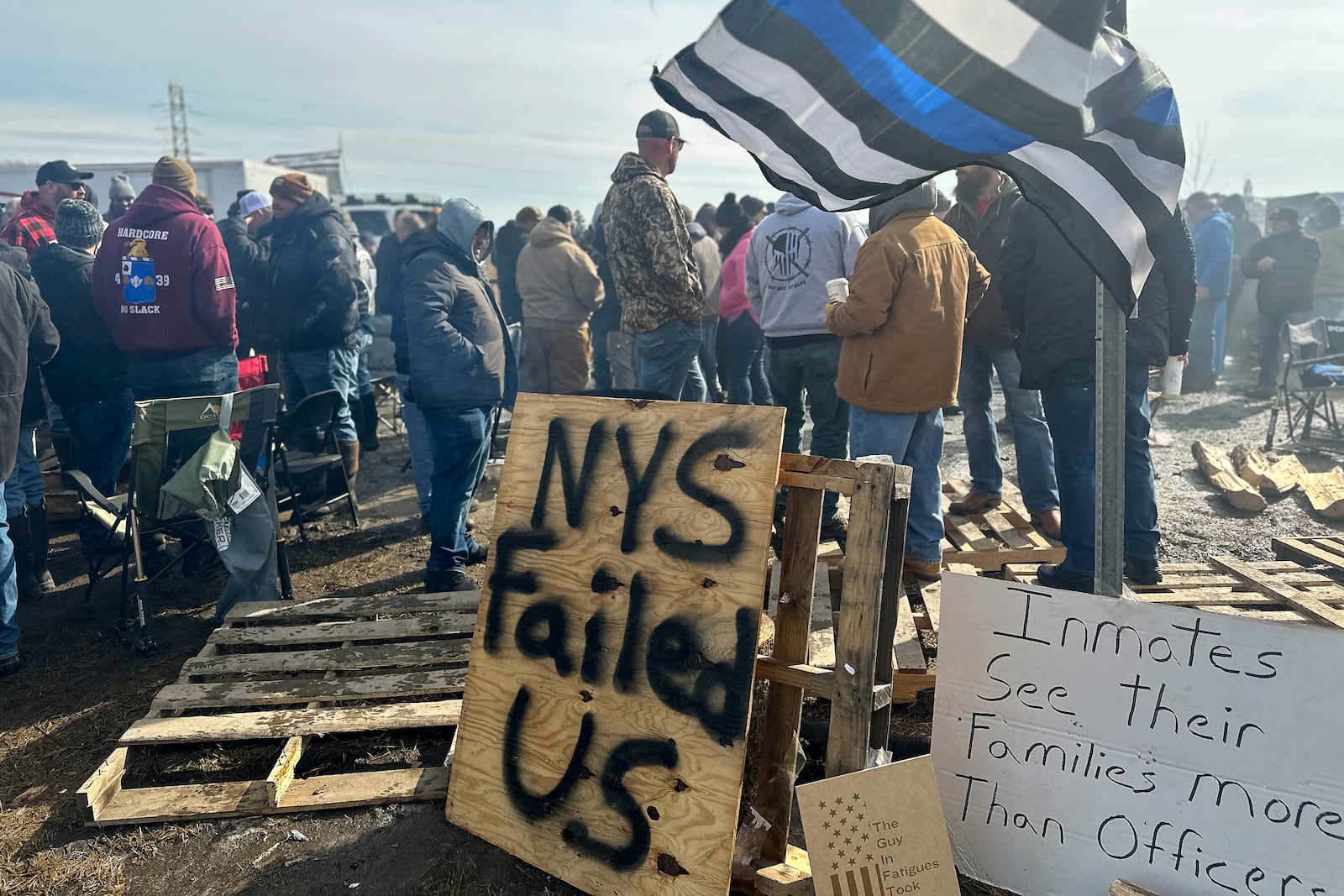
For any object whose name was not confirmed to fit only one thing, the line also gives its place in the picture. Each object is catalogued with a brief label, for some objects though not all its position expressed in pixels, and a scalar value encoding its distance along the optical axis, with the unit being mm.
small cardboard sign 2018
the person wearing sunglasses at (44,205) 6762
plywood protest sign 2117
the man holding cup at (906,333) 3514
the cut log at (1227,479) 5488
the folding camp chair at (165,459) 3852
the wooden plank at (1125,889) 2014
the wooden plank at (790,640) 2320
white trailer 17953
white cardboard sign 1949
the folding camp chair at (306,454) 4949
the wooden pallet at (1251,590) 3500
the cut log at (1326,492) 5328
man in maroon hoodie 4812
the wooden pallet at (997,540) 4035
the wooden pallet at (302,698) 2777
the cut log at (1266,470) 5773
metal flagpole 2311
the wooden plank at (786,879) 2119
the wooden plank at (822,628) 3199
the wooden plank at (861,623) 2121
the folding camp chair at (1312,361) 7180
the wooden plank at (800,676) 2182
